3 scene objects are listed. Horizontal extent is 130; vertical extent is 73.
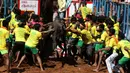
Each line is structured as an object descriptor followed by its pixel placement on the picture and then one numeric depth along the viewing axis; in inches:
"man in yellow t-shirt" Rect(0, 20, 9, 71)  485.4
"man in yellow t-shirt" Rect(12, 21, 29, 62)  529.2
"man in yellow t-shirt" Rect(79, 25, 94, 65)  559.8
